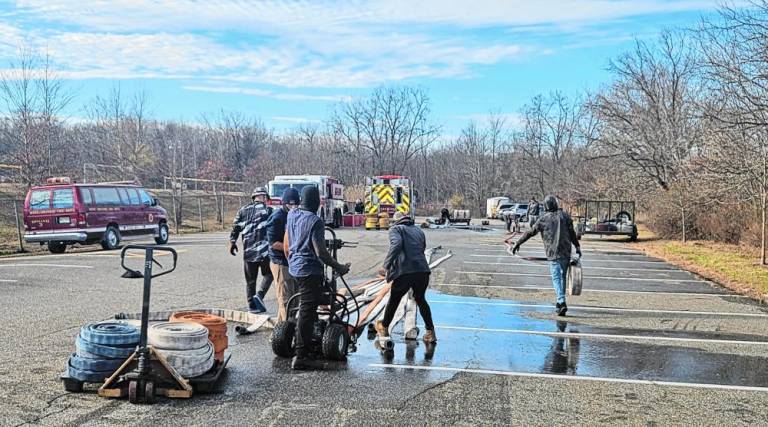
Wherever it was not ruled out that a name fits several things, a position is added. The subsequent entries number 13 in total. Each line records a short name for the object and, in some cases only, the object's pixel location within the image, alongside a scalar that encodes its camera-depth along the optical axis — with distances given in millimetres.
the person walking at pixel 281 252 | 7980
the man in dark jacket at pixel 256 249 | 9789
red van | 19438
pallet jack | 5629
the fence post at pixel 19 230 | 19611
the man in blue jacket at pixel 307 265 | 6914
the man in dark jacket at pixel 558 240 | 10367
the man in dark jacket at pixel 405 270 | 8008
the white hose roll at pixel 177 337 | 5934
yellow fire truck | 37844
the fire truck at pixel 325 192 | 32625
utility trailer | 30138
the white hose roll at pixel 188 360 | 5895
